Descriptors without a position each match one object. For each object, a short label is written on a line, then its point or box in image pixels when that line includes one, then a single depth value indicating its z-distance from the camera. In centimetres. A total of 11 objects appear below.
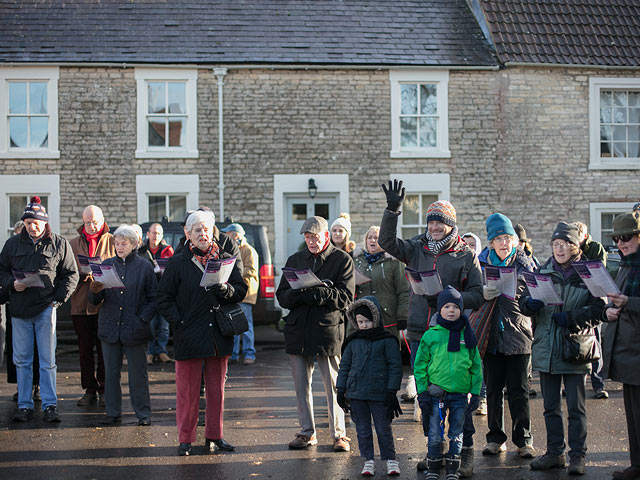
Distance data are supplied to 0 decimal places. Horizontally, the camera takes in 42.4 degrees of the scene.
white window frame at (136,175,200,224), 1845
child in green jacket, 614
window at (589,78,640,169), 1919
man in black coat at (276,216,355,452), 735
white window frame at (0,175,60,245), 1828
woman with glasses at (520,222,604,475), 661
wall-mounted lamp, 1842
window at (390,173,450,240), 1884
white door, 1883
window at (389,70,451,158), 1880
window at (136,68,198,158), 1841
